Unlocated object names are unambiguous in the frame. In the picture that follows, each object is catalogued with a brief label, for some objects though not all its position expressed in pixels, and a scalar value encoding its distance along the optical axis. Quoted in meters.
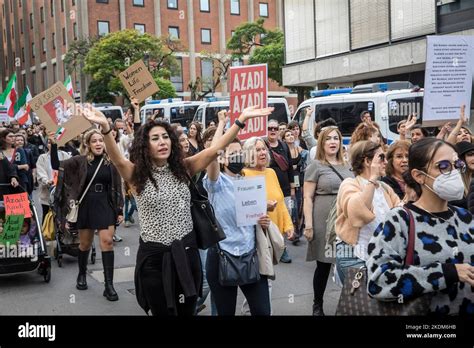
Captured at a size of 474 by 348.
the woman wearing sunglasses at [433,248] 2.77
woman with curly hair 3.88
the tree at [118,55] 43.03
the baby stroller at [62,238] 8.12
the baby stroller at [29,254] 7.36
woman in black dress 6.79
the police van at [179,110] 22.59
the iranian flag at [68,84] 18.72
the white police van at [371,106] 13.88
